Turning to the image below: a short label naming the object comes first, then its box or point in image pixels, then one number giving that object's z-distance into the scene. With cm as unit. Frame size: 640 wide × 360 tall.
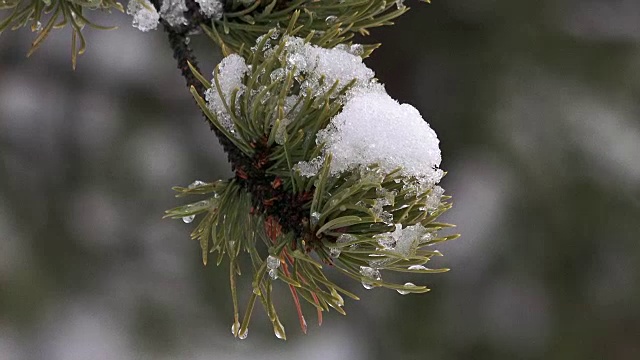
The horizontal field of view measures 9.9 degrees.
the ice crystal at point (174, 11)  136
